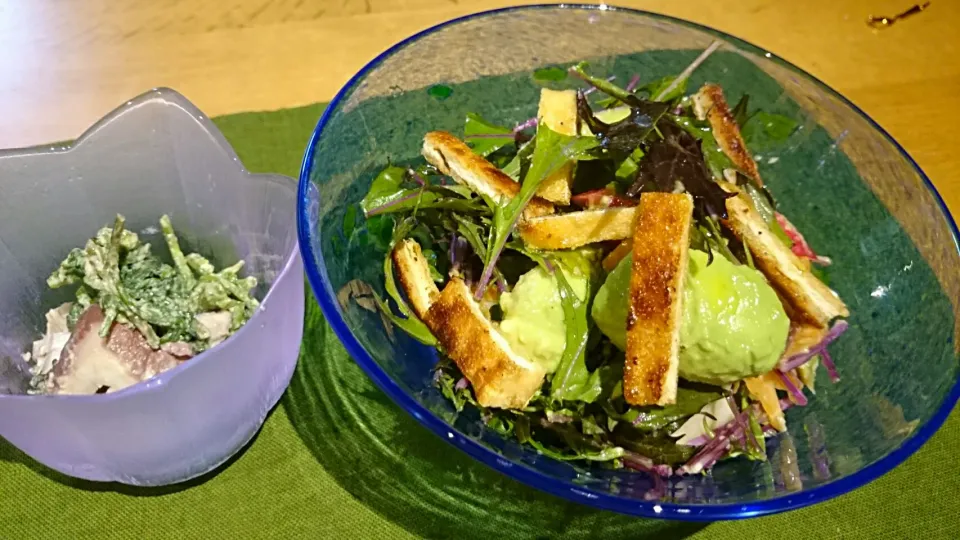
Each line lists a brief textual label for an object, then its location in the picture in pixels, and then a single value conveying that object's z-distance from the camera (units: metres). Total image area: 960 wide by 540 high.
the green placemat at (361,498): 0.25
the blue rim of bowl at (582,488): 0.21
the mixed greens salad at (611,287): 0.23
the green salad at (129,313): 0.25
